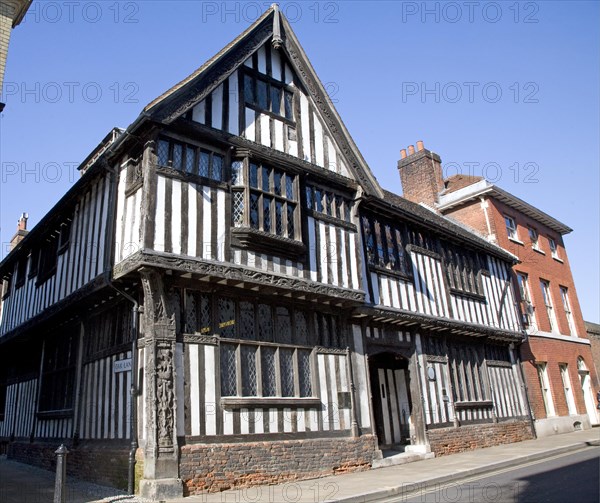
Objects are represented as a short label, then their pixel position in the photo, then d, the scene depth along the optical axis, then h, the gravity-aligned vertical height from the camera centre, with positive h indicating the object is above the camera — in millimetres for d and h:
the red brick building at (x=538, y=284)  19344 +4918
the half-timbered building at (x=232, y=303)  8750 +2479
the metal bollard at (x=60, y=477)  6422 -481
